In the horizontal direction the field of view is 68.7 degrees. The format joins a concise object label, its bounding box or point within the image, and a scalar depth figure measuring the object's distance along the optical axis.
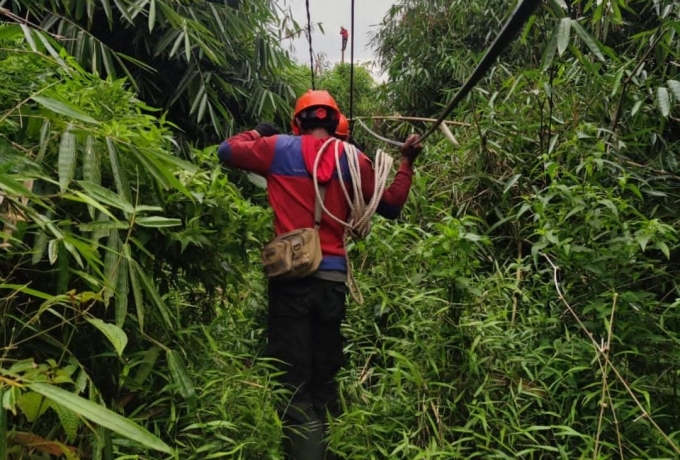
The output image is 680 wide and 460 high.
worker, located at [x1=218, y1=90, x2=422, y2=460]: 2.08
